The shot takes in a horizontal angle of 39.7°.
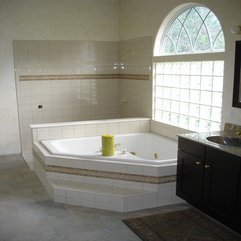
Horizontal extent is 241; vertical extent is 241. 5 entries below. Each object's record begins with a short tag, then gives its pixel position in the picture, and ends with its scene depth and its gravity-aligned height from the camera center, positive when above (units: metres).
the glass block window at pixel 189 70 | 4.02 -0.08
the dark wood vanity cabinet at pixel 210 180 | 2.90 -1.11
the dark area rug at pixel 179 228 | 3.04 -1.56
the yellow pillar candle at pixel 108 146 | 4.04 -0.98
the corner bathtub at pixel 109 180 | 3.60 -1.31
